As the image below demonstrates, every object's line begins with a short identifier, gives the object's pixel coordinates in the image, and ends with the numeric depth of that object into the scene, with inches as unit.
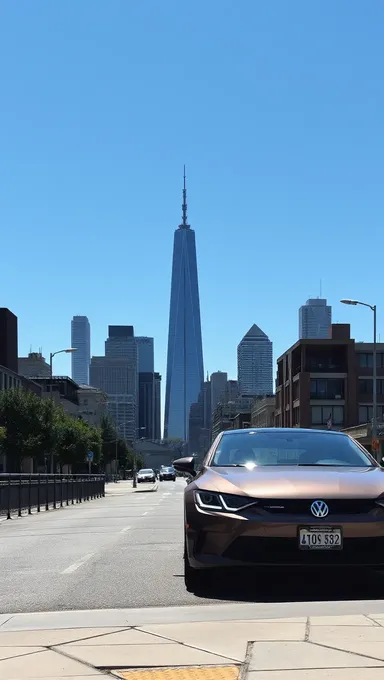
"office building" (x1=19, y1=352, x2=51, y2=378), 6294.3
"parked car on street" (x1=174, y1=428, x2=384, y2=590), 287.0
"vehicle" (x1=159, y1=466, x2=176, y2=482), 4177.2
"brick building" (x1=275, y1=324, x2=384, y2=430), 3855.8
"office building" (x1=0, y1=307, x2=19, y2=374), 3718.0
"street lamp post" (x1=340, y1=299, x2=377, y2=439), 1875.6
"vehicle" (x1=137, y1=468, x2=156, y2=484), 3577.8
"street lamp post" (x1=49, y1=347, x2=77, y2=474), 1929.1
